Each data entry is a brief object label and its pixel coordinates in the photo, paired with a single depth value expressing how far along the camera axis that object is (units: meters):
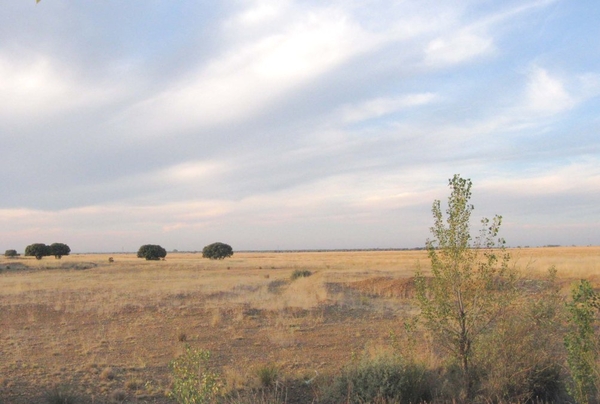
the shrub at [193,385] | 5.87
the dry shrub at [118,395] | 8.76
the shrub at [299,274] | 34.90
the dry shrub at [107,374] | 9.99
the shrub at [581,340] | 6.09
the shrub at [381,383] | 7.86
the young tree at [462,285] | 7.78
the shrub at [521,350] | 7.85
